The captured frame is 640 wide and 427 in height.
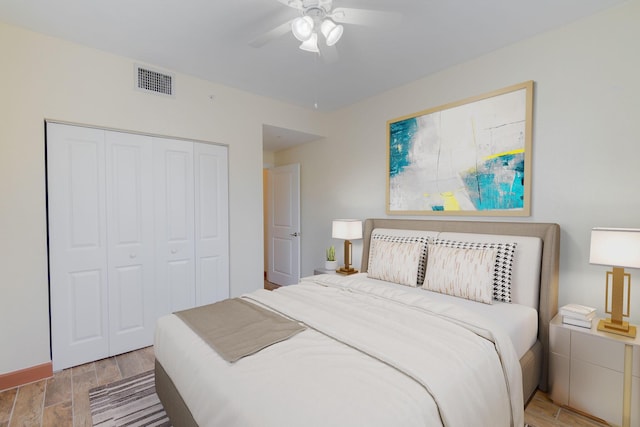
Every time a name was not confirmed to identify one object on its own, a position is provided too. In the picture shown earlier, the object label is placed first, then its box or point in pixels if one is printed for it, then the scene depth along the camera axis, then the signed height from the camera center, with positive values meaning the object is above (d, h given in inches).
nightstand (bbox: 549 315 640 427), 66.2 -39.9
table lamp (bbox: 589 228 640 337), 67.0 -11.9
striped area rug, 72.4 -53.1
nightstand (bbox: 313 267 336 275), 145.0 -32.8
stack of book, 73.7 -27.6
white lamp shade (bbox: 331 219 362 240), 135.9 -10.4
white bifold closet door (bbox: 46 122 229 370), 95.9 -10.6
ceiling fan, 67.2 +44.2
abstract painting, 95.4 +18.7
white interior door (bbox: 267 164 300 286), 185.0 -12.1
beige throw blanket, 56.2 -26.9
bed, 41.2 -26.4
